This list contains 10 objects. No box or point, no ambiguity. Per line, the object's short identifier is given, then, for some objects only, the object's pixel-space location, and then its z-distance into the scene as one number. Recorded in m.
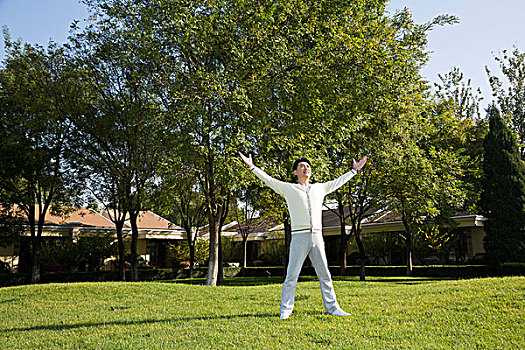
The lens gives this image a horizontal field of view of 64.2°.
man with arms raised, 5.73
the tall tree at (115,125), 15.38
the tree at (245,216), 26.73
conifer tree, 18.58
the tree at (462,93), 32.31
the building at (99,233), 25.72
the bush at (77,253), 24.17
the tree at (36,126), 17.06
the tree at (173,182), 12.68
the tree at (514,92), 28.31
